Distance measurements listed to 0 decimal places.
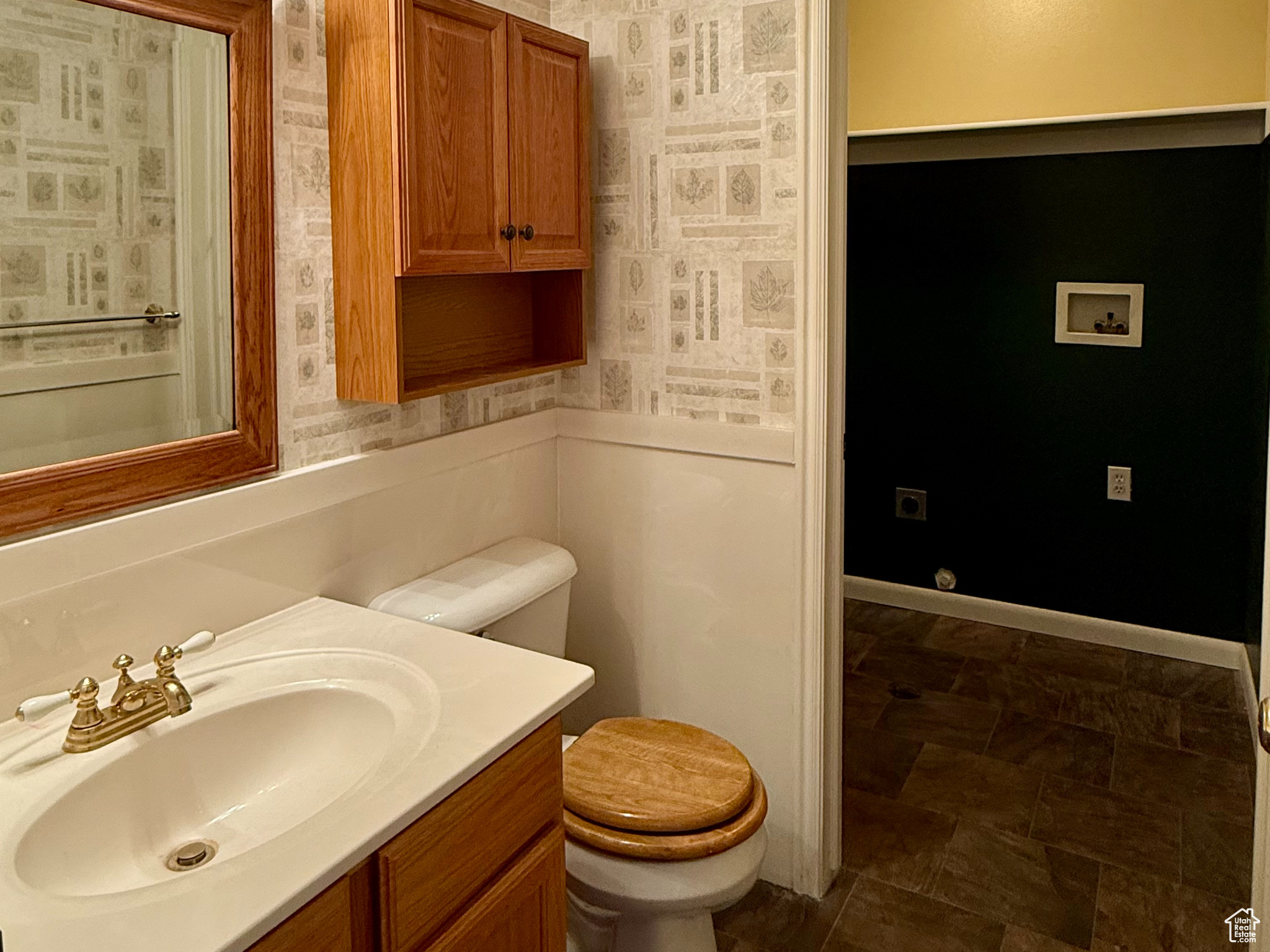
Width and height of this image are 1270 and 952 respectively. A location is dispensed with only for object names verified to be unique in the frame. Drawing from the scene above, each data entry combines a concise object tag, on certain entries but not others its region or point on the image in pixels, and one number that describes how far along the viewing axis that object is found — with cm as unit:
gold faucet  131
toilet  178
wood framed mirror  137
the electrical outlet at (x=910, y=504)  394
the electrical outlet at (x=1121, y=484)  353
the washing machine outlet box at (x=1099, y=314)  342
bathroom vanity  107
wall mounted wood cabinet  173
